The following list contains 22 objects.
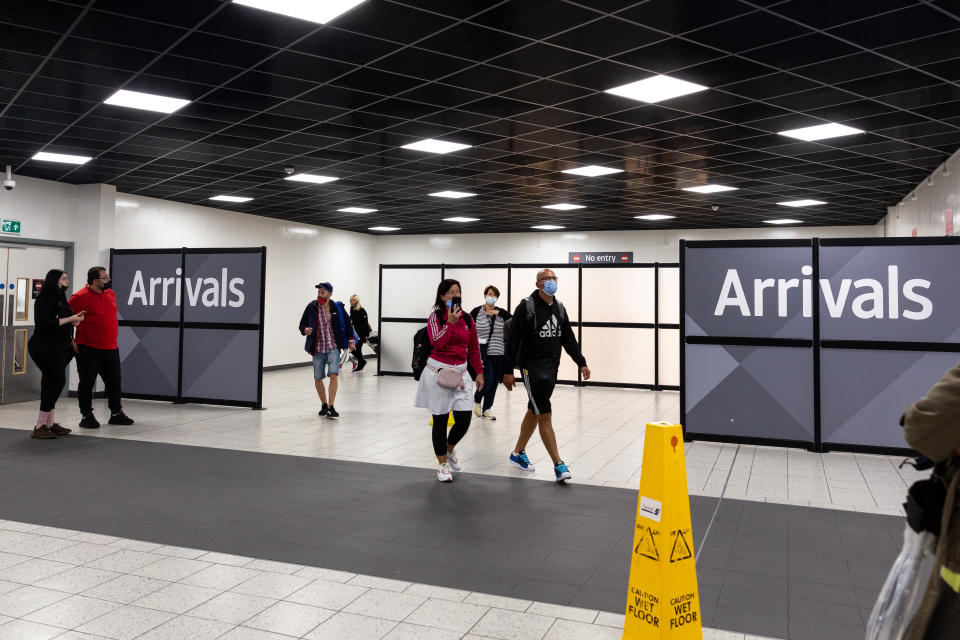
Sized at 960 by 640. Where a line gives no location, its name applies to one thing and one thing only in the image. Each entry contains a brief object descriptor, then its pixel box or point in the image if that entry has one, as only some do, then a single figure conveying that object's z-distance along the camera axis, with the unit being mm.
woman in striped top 9695
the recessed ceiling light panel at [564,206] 14695
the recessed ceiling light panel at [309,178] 11706
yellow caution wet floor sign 2824
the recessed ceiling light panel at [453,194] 13406
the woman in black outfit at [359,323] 16109
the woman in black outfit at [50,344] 7727
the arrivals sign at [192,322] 10141
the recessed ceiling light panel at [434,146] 9234
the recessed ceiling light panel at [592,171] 10812
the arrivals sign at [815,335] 7027
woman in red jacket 5867
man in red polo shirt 8523
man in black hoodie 6016
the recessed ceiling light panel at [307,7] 5043
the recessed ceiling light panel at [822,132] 8258
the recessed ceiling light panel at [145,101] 7285
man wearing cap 9484
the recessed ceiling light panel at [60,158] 9930
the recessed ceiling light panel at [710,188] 12297
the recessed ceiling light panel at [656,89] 6680
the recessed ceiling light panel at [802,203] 13955
